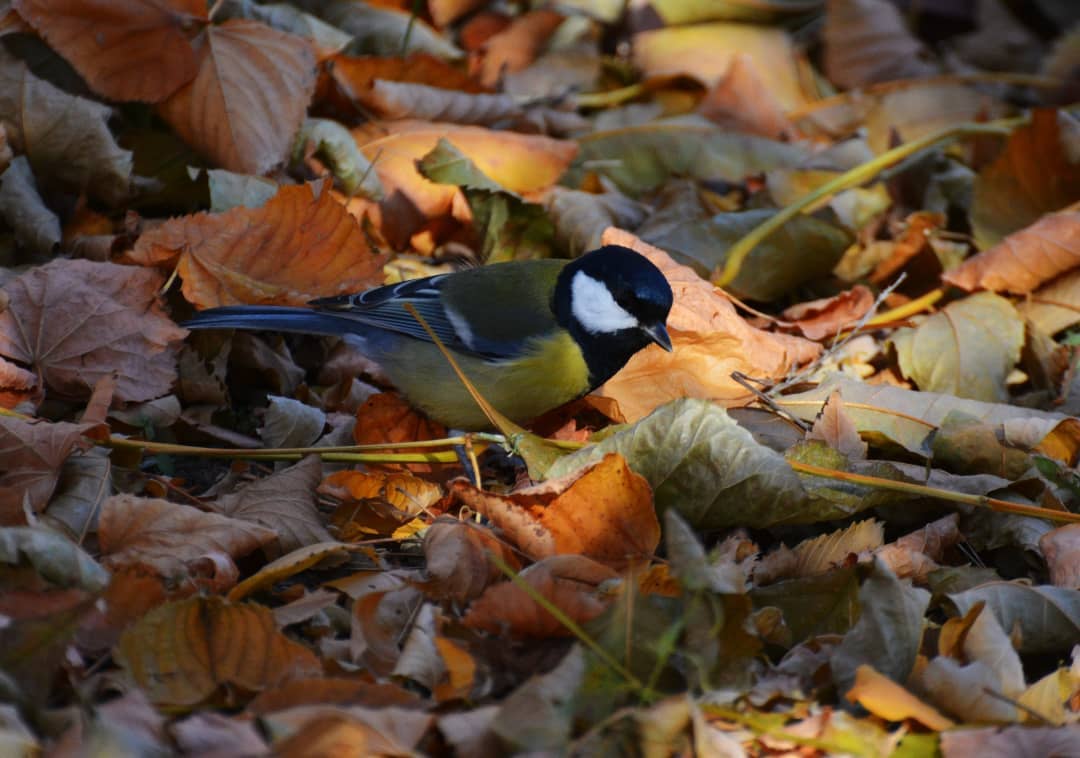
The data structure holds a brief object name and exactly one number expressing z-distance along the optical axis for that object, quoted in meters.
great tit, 5.92
